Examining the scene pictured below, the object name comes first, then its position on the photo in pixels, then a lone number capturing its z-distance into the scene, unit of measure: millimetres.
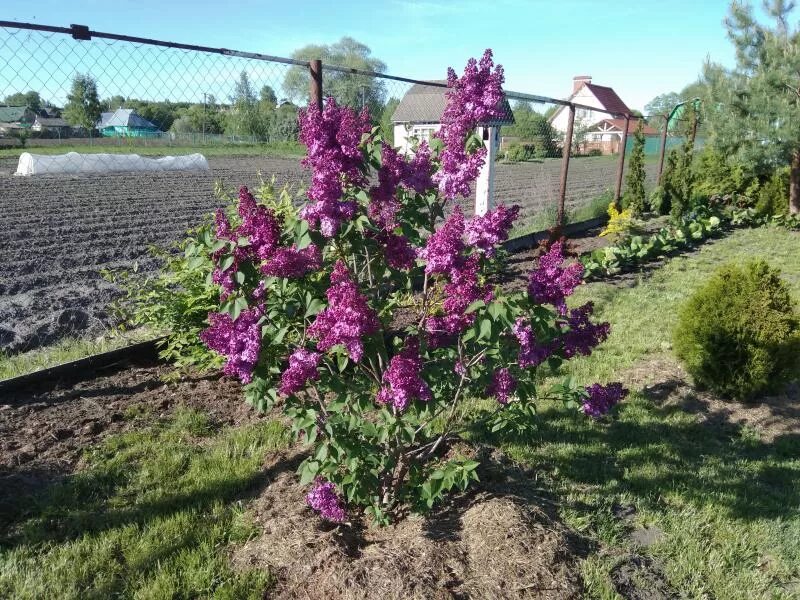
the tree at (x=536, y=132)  14203
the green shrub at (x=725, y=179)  12414
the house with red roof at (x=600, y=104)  36000
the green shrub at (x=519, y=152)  17250
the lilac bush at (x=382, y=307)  1909
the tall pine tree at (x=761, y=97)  10844
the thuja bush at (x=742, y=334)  3926
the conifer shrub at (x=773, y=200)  11609
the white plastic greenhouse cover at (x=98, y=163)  23141
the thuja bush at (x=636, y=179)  11773
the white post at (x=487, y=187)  6855
